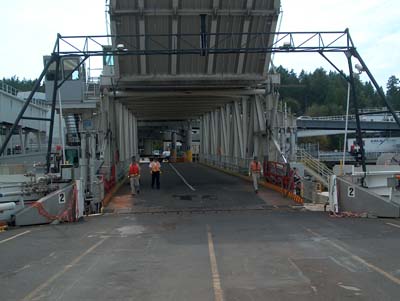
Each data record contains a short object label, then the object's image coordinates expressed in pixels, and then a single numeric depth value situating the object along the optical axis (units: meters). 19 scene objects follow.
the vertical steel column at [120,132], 32.68
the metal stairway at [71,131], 45.16
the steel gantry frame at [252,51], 18.86
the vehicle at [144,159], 78.34
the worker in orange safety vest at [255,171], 22.44
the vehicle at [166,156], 78.06
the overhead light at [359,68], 19.06
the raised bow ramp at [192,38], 20.69
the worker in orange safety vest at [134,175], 22.42
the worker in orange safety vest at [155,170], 25.00
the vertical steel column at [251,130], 29.62
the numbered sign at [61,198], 16.02
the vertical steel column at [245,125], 31.58
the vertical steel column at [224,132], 39.78
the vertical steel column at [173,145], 74.06
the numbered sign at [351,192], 16.50
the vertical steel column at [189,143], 70.00
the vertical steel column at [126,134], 38.15
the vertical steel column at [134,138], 48.87
